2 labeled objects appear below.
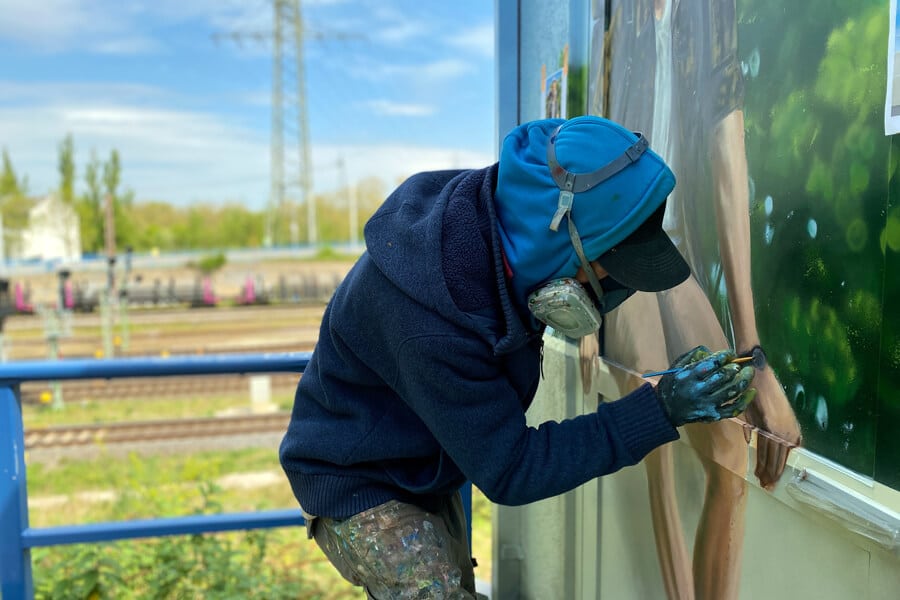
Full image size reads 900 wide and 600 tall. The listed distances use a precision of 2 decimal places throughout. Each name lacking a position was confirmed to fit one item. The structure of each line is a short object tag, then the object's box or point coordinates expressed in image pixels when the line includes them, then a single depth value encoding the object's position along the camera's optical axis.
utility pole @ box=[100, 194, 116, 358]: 16.75
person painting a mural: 1.45
